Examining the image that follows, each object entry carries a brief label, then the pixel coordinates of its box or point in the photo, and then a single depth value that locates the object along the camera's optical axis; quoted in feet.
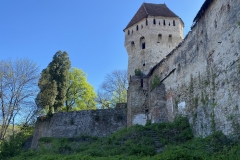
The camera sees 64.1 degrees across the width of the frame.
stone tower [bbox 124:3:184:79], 61.51
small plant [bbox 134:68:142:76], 57.35
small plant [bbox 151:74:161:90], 50.66
